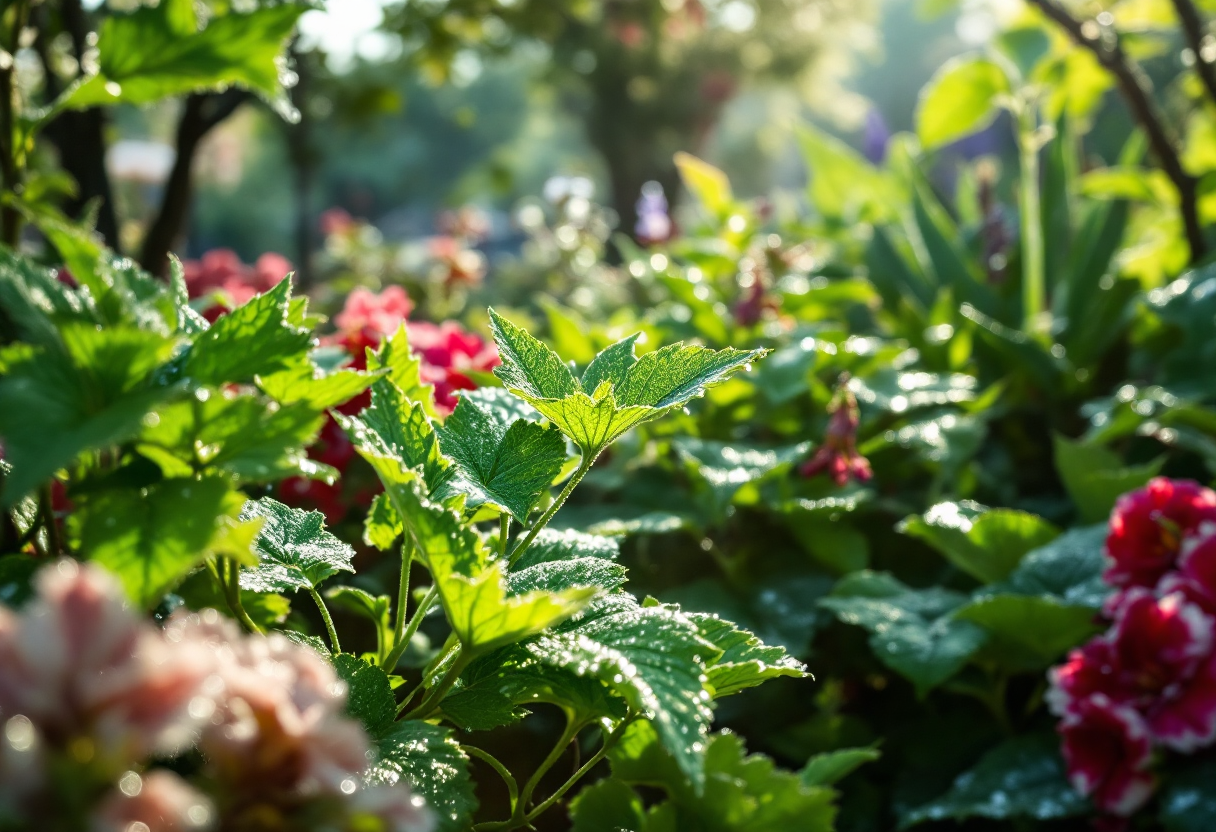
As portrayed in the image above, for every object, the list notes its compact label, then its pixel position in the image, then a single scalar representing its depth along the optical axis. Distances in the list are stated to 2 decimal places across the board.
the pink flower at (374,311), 0.88
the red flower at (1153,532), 0.81
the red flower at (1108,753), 0.79
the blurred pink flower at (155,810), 0.37
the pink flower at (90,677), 0.37
